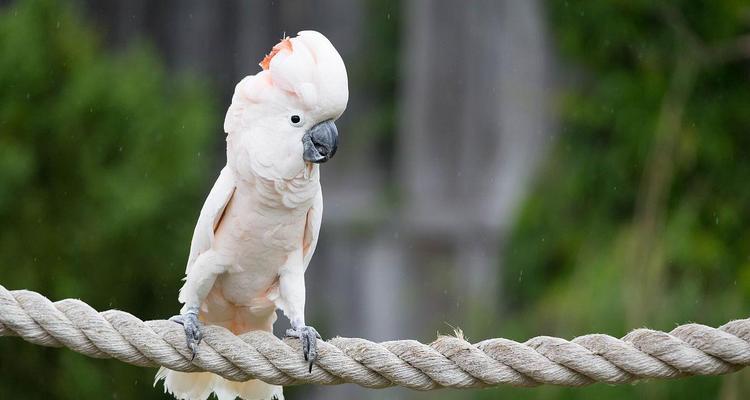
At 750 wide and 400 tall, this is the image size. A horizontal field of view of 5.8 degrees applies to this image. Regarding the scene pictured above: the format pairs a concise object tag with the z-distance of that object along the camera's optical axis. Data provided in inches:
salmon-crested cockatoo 319.0
